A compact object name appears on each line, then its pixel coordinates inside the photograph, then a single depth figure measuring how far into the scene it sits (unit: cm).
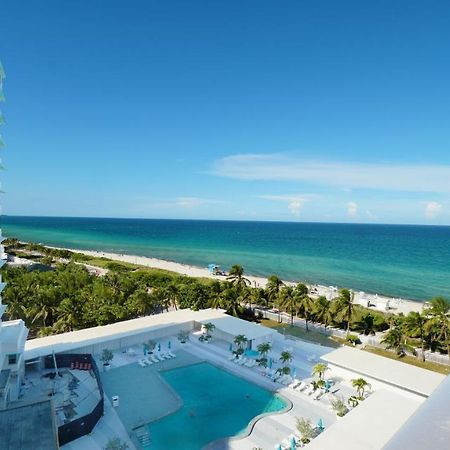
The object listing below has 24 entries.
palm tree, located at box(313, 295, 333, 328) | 3966
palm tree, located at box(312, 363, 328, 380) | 2481
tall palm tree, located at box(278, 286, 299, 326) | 4125
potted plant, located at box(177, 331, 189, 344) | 3235
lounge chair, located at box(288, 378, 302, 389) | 2522
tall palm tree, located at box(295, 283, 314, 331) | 4050
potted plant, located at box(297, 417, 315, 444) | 1862
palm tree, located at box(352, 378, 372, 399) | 2284
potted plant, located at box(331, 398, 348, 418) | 2130
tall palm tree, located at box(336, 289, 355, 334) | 3878
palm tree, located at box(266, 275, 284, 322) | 4566
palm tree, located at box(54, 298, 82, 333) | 3288
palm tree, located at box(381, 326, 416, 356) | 3355
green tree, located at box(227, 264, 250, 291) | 4802
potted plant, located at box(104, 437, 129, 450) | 1720
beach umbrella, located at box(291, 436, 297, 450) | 1836
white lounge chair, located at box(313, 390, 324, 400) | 2389
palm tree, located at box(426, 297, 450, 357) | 3256
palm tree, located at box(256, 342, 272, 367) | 2774
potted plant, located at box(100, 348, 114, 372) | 2745
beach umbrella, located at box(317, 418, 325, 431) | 1997
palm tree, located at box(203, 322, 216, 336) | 3266
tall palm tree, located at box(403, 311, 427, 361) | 3353
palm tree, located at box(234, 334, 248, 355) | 2919
